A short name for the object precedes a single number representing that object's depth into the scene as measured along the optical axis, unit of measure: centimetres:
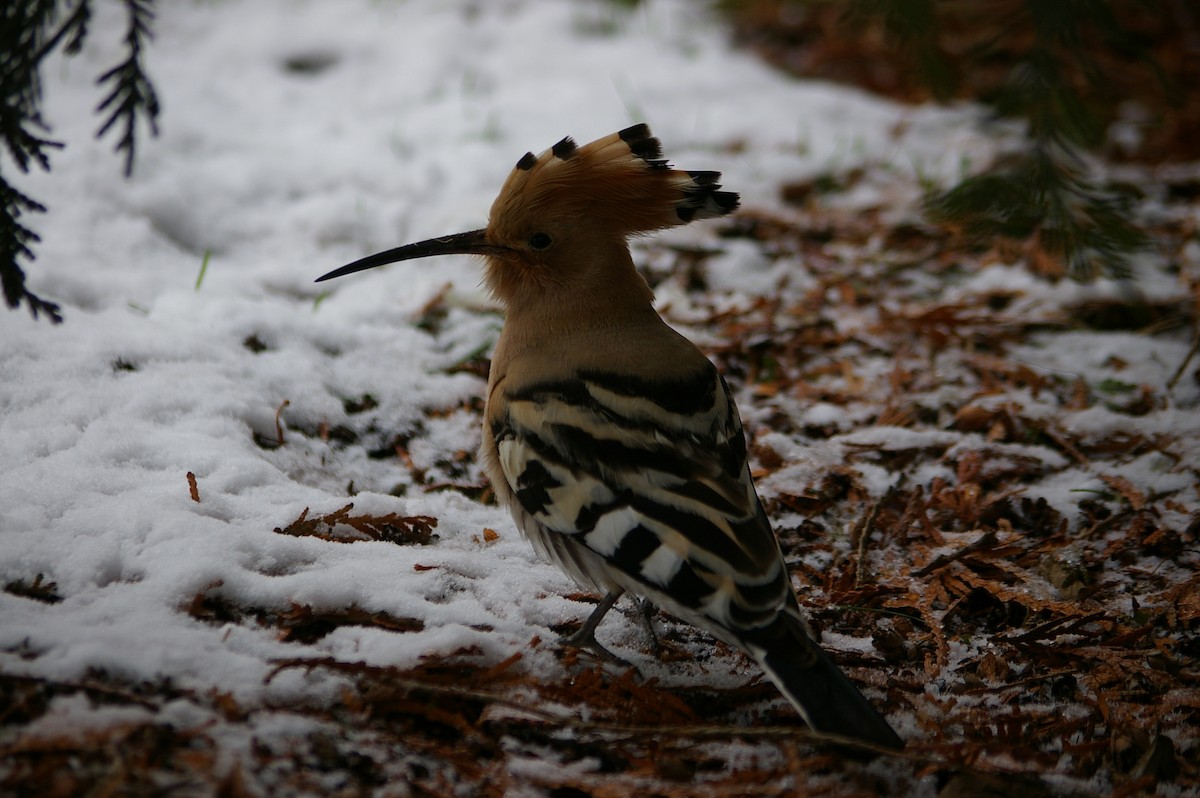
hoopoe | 418
